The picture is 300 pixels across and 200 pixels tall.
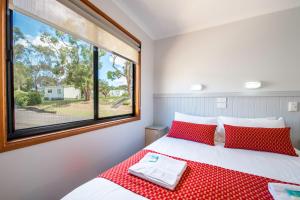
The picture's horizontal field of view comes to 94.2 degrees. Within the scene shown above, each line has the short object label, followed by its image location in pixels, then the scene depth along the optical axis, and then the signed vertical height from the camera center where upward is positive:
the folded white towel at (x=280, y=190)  0.77 -0.55
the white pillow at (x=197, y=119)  2.02 -0.32
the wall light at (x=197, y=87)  2.32 +0.19
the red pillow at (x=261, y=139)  1.48 -0.46
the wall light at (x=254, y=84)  1.94 +0.20
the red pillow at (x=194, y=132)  1.81 -0.46
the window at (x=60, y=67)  1.01 +0.30
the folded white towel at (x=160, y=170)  0.92 -0.53
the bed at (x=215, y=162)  0.81 -0.59
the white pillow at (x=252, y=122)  1.70 -0.31
